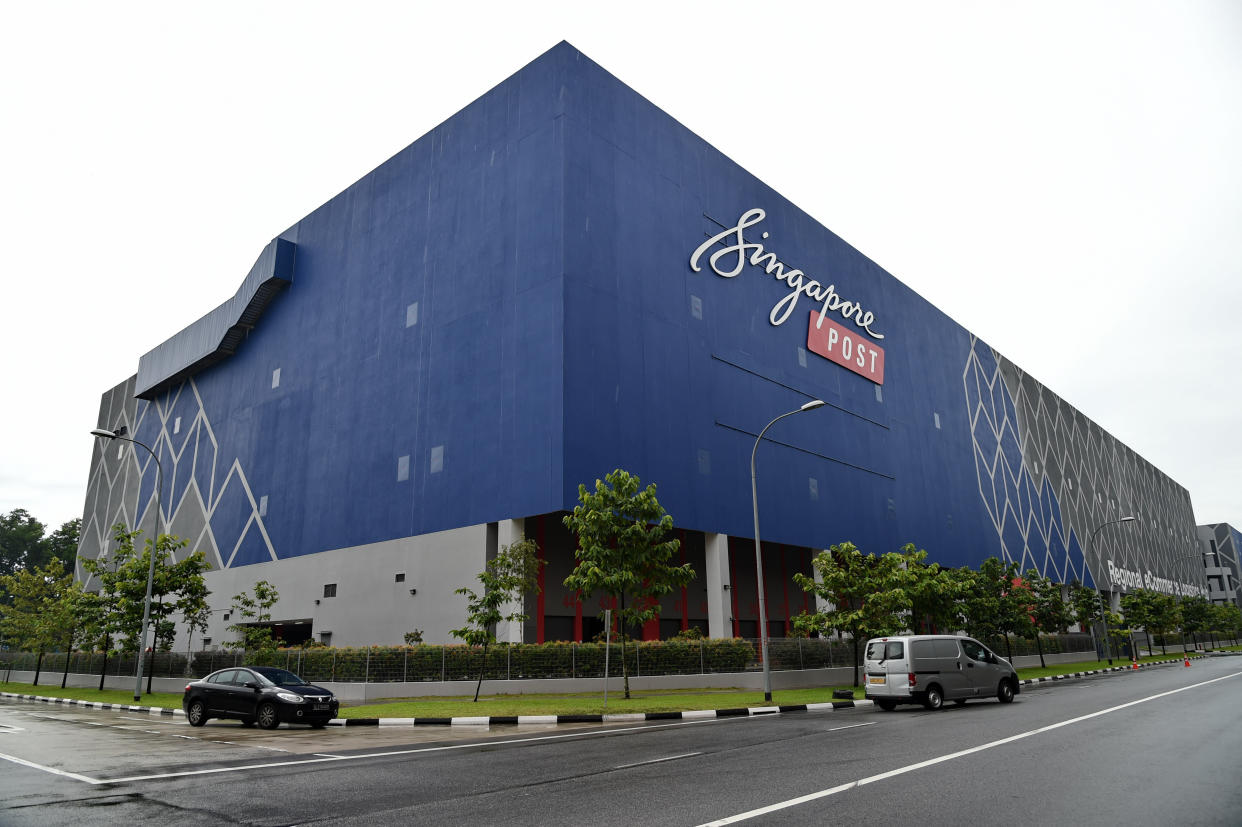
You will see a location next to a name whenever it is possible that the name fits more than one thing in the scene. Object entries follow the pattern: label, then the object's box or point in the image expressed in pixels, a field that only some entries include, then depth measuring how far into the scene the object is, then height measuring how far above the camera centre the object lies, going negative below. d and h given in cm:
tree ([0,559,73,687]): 4441 +75
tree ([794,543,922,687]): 2862 +85
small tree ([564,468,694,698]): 2369 +221
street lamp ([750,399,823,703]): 2303 -51
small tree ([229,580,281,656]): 3122 +2
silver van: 1975 -148
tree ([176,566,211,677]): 3528 +108
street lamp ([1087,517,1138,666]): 8067 +726
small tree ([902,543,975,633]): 3117 +91
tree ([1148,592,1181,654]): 6640 -29
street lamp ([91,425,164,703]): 2914 -13
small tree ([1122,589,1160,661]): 6397 +30
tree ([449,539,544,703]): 2516 +114
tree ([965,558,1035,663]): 4059 +49
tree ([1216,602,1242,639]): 9949 -102
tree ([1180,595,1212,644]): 7931 -29
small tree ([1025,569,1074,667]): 4628 +28
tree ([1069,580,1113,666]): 5288 +58
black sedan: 1814 -182
